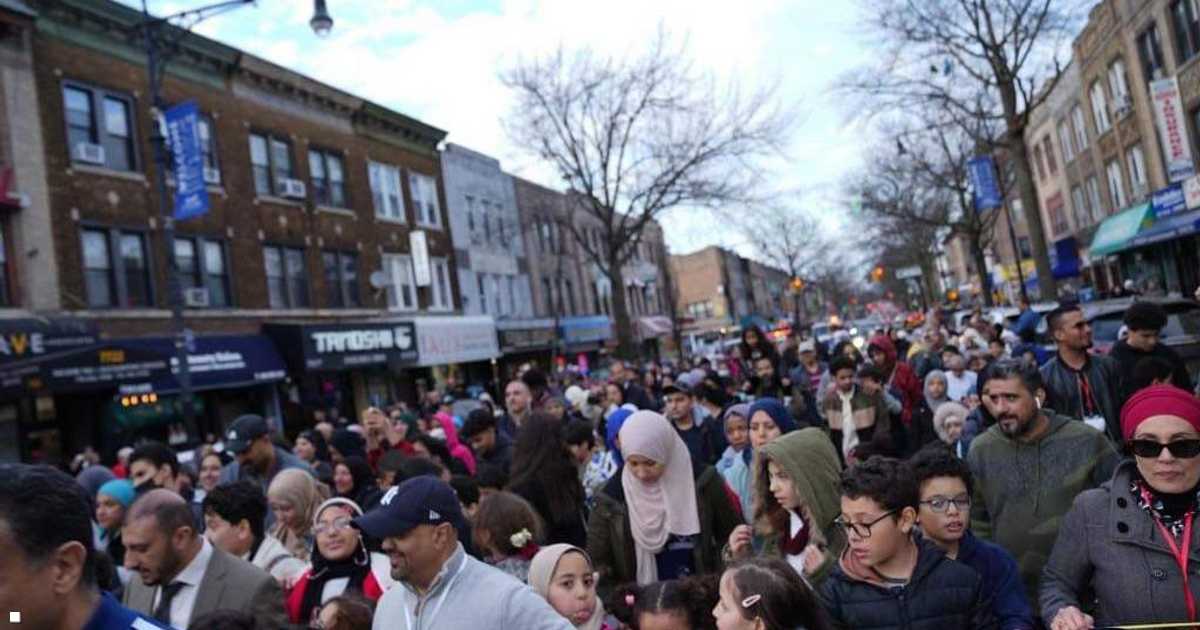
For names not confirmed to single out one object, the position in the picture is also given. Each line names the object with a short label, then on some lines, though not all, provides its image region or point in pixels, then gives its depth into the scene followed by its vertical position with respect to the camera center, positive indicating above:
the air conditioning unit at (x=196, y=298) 19.34 +2.86
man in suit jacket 4.04 -0.69
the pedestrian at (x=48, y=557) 2.14 -0.27
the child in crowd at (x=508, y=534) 4.27 -0.78
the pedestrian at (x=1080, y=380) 5.57 -0.59
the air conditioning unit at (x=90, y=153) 17.20 +5.78
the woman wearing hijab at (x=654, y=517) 4.59 -0.88
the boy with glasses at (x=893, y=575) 3.02 -0.92
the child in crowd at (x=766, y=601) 2.73 -0.84
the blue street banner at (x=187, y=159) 16.28 +5.11
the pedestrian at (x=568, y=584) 3.74 -0.93
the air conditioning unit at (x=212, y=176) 20.58 +5.89
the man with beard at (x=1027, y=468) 3.97 -0.81
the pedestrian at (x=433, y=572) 2.81 -0.63
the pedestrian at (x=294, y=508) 5.60 -0.64
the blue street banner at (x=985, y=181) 29.59 +4.23
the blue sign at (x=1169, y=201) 23.50 +2.08
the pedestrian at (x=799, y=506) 3.79 -0.79
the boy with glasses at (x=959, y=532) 3.20 -0.89
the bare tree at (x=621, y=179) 28.50 +6.03
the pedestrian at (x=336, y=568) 4.58 -0.89
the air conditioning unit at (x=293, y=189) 23.05 +5.92
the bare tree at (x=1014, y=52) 24.56 +7.28
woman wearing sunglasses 2.97 -0.88
